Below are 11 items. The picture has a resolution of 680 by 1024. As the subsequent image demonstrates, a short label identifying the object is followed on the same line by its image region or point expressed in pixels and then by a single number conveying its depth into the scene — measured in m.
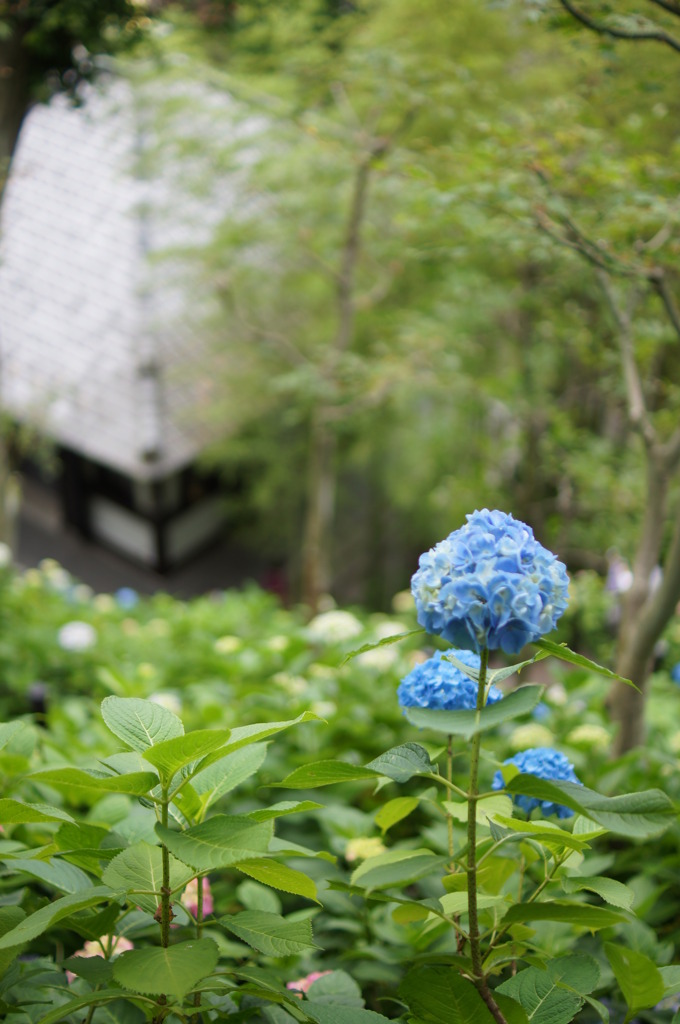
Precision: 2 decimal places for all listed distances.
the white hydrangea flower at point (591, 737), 1.73
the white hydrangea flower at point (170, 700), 1.72
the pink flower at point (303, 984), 0.93
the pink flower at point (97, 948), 0.96
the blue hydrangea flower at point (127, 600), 3.76
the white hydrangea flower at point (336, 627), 2.27
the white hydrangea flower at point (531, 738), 1.62
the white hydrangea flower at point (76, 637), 2.78
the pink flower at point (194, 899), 1.11
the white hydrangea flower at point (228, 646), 2.26
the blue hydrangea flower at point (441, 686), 0.96
